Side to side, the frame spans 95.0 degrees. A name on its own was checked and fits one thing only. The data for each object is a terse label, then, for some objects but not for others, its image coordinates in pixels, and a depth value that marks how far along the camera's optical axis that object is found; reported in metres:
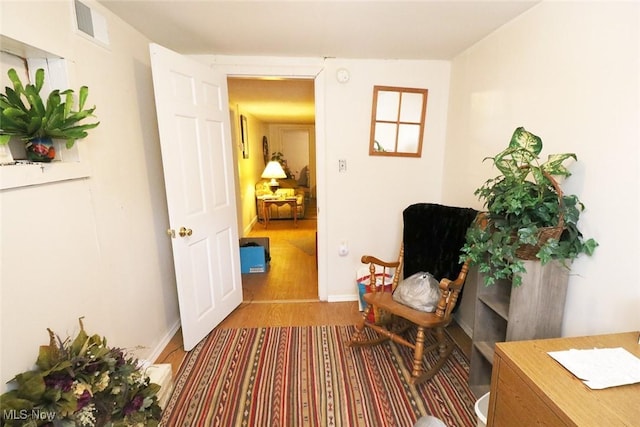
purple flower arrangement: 0.94
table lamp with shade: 5.50
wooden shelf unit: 1.26
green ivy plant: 1.16
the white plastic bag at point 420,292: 1.76
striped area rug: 1.49
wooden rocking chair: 1.69
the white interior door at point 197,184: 1.74
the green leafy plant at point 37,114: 1.00
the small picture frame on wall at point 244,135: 4.59
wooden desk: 0.75
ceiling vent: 1.34
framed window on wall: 2.36
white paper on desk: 0.83
